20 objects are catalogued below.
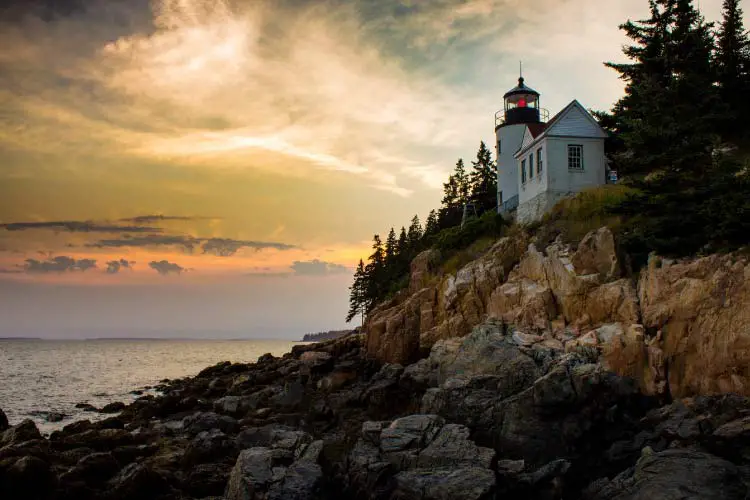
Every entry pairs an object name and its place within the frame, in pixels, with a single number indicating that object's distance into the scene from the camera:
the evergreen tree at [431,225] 60.81
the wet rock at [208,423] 22.61
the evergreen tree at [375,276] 60.97
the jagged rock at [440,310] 28.48
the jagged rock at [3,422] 22.02
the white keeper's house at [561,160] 31.86
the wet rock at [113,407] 33.09
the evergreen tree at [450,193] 67.56
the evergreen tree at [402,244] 62.88
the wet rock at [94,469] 15.27
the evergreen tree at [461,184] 65.25
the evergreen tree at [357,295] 74.38
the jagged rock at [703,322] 16.62
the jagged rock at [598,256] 22.34
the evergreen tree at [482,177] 60.22
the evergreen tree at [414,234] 62.03
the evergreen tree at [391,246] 68.38
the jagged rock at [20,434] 17.80
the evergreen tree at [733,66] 31.00
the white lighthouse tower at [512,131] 39.53
